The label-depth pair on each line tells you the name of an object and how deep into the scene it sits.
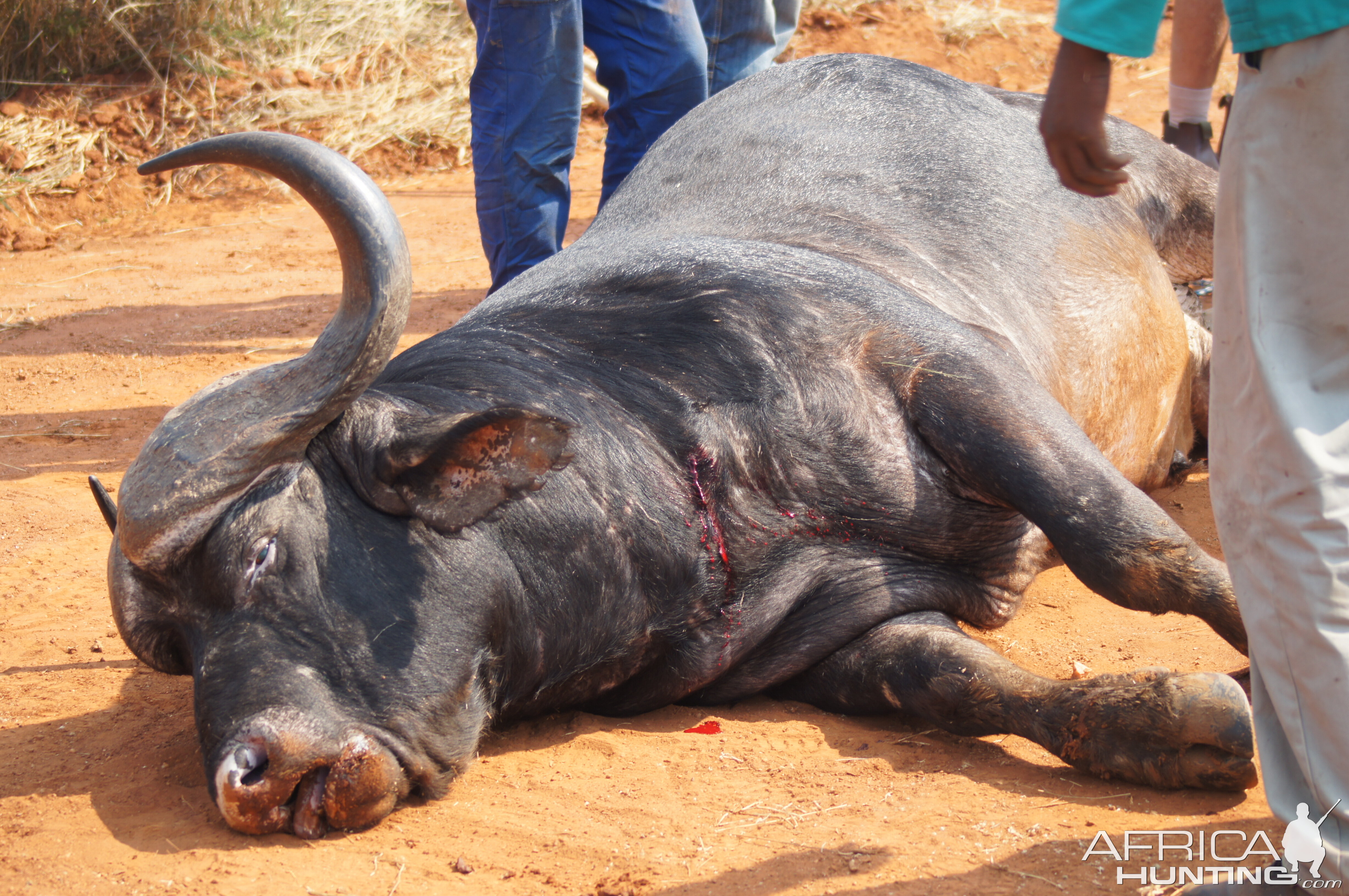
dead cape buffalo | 4.57
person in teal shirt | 4.09
